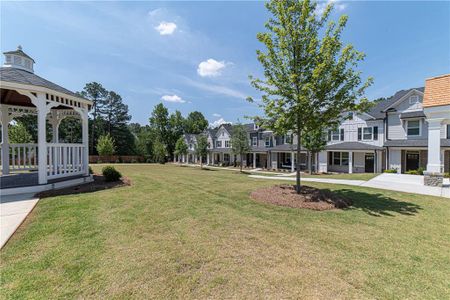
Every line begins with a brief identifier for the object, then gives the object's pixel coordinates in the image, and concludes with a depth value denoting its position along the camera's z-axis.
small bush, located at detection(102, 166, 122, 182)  10.54
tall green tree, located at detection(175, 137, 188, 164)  37.28
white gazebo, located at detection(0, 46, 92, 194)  7.98
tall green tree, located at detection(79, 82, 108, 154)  55.30
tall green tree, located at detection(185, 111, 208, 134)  60.46
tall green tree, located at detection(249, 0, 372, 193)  7.42
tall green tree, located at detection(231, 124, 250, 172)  26.84
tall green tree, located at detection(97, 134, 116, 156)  37.66
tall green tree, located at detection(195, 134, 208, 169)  32.06
